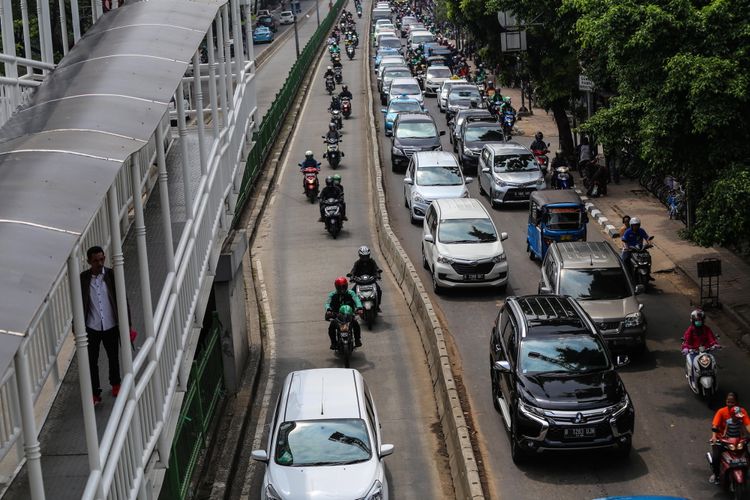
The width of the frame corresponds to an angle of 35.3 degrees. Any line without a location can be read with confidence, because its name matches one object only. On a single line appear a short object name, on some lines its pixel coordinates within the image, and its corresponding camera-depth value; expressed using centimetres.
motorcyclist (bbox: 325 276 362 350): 2097
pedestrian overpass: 735
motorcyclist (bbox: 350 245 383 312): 2314
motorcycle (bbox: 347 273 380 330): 2311
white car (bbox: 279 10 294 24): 11331
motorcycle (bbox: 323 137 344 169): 4141
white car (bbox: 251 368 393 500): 1390
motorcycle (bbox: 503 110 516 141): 4656
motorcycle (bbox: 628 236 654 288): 2480
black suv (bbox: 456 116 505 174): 3928
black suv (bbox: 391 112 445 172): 4022
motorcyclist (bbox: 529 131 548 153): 3825
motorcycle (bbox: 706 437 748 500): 1474
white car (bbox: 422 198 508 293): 2497
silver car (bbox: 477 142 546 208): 3350
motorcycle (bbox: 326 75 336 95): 6344
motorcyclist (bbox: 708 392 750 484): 1489
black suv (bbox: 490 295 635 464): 1574
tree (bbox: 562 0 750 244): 1747
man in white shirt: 1055
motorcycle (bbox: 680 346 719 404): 1825
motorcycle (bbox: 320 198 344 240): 3148
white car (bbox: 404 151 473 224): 3203
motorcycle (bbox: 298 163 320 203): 3644
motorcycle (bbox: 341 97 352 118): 5441
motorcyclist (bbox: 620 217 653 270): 2486
